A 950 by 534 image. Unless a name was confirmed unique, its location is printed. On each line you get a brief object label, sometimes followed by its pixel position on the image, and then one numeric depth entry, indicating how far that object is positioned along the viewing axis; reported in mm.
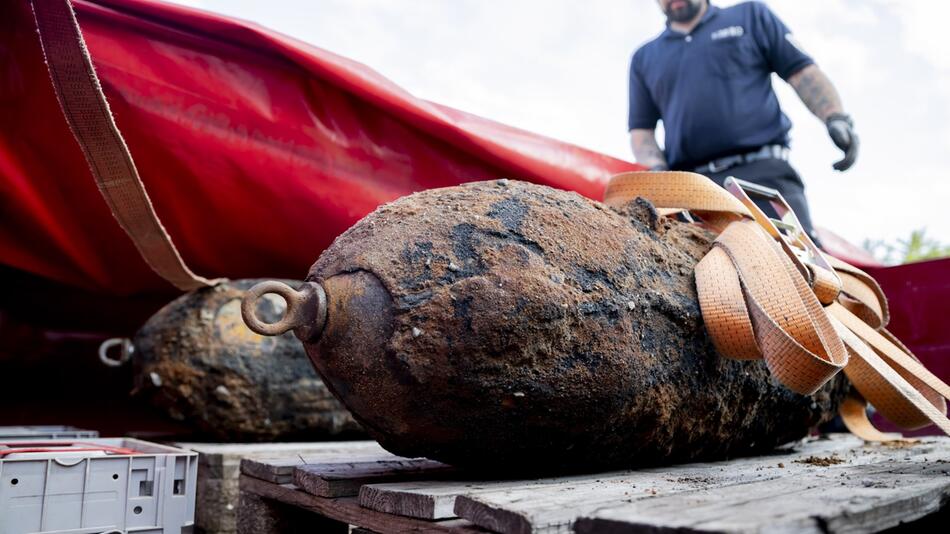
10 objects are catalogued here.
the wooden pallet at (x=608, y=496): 821
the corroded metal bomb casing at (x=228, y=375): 2037
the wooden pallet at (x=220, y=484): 1689
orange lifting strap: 1201
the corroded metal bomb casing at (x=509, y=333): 1059
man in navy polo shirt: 2422
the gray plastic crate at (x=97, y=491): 1206
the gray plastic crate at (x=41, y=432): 1809
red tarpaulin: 1667
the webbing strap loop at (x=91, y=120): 1455
